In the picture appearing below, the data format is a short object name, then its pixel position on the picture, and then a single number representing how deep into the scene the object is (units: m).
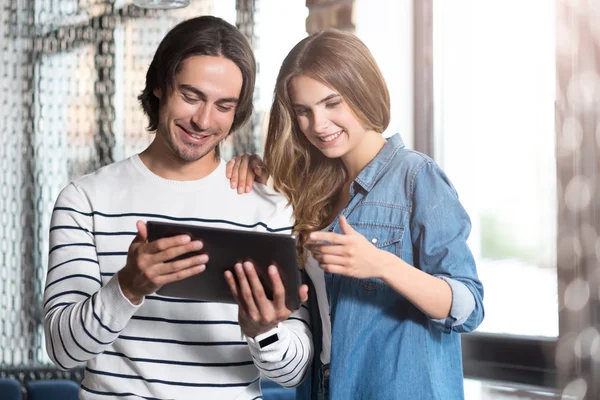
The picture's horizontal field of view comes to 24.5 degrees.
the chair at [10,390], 2.74
